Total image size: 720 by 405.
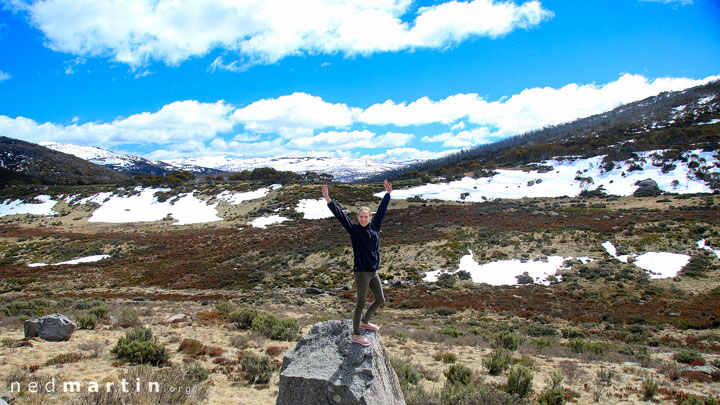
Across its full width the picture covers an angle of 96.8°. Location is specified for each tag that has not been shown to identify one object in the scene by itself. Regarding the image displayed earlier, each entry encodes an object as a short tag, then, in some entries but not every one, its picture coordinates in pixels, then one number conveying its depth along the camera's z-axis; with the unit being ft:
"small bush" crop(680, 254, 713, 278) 65.74
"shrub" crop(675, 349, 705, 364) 31.41
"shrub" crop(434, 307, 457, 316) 57.51
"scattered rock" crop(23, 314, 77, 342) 29.50
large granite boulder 15.15
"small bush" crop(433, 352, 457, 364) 30.50
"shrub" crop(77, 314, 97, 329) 34.37
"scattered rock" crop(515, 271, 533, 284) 71.87
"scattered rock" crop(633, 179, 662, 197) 157.68
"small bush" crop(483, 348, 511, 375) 27.48
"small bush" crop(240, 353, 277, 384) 23.79
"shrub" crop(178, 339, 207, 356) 28.48
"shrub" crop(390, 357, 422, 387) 23.71
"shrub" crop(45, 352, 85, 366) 23.63
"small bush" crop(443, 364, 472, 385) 24.52
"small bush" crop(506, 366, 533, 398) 22.72
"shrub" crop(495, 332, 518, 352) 36.11
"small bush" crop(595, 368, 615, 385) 25.81
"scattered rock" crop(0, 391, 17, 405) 15.87
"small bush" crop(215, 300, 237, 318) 47.26
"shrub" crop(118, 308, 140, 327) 37.10
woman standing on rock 15.83
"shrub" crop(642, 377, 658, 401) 22.85
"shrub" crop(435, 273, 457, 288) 73.54
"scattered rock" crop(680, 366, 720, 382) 26.08
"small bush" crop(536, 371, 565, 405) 21.43
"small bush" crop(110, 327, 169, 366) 25.11
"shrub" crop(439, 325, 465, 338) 41.57
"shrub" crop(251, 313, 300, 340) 35.01
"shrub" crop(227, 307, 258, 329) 39.14
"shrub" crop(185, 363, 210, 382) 22.41
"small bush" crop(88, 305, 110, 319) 39.00
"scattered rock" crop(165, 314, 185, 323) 41.27
